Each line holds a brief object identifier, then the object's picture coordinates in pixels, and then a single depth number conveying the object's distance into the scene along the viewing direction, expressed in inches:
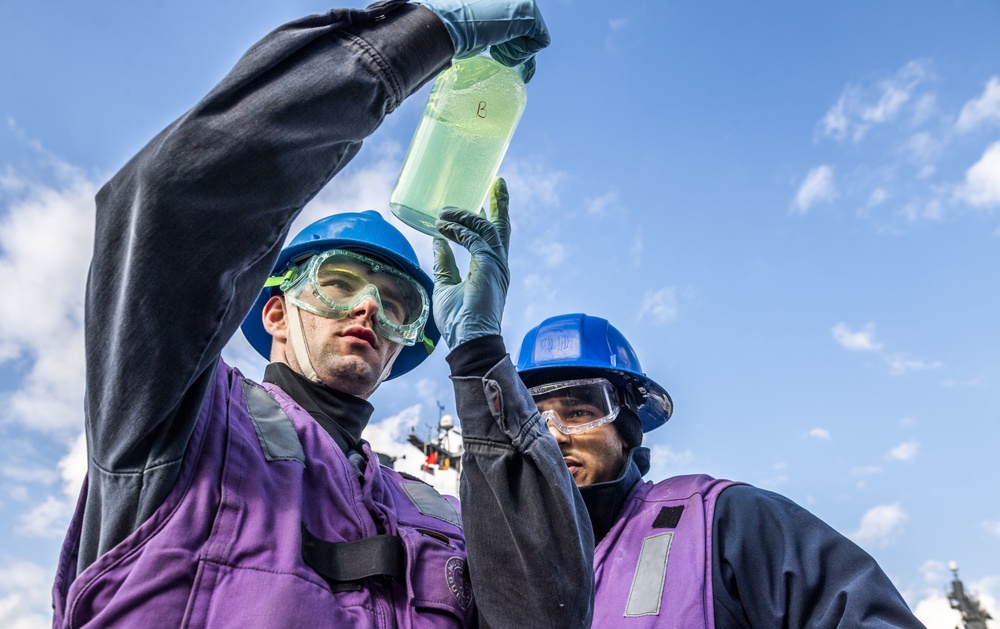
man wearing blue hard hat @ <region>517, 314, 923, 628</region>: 31.3
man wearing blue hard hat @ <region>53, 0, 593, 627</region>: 16.9
